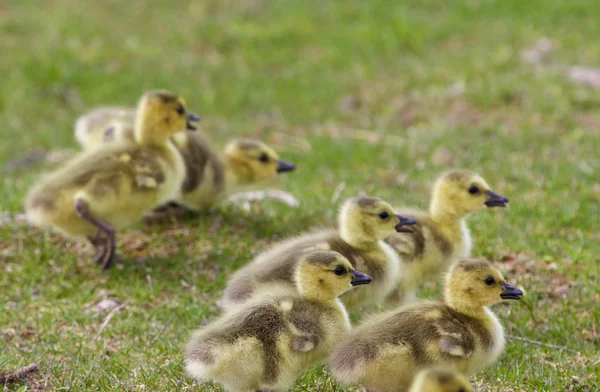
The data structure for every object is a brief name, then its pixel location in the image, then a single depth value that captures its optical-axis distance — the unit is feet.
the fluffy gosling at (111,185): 38.42
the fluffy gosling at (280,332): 26.14
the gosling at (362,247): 33.27
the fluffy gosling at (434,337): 26.27
